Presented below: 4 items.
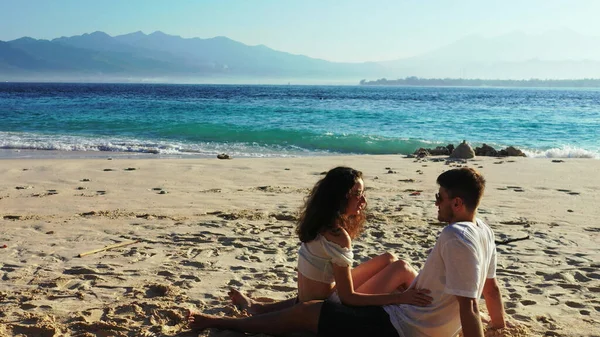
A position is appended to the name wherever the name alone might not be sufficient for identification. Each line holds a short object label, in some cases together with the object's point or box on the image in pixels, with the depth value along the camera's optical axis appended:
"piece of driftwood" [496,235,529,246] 5.71
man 2.86
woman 3.34
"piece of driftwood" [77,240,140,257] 5.22
